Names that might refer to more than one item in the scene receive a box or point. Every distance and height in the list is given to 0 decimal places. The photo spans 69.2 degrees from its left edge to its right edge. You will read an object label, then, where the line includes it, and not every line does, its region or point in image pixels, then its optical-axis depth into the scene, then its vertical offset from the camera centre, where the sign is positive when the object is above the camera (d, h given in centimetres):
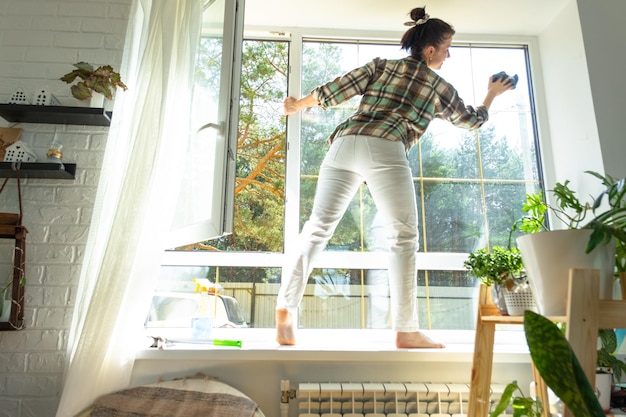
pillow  142 -31
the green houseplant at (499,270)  148 +12
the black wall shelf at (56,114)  177 +74
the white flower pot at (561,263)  100 +10
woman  175 +61
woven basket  140 +2
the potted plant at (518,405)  124 -28
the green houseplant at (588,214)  95 +32
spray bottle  186 -4
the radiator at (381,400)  158 -33
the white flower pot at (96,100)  183 +80
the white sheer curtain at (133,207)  147 +33
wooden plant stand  83 -1
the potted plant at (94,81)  179 +86
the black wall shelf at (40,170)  169 +49
